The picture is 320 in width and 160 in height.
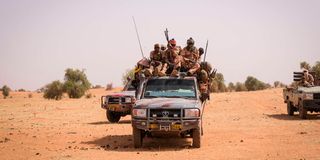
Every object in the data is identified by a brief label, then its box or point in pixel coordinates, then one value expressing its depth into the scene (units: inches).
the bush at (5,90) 2701.8
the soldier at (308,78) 840.9
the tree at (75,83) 2111.2
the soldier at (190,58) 550.6
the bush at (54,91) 2103.8
